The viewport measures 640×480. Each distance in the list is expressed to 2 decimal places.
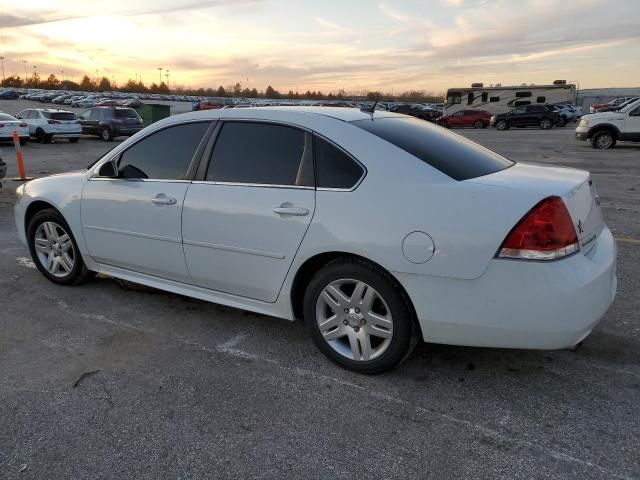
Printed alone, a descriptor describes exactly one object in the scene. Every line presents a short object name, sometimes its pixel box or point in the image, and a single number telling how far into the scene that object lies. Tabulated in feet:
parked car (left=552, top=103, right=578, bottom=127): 116.47
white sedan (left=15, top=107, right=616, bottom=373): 8.61
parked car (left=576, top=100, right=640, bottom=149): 58.23
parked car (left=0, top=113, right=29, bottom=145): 66.95
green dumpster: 98.78
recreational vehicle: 143.74
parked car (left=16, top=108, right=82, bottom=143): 74.23
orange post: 40.86
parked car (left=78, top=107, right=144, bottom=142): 80.33
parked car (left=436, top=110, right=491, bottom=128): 129.49
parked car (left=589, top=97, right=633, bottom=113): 120.88
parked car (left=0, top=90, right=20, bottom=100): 268.41
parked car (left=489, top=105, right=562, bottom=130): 114.52
